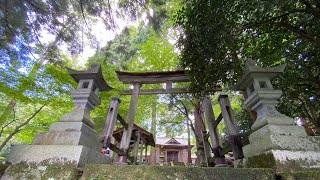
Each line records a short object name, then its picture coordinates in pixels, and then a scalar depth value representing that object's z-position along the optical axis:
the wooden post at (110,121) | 4.04
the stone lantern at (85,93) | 2.55
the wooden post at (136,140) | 7.95
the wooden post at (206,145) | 4.92
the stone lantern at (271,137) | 1.99
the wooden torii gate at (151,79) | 5.43
